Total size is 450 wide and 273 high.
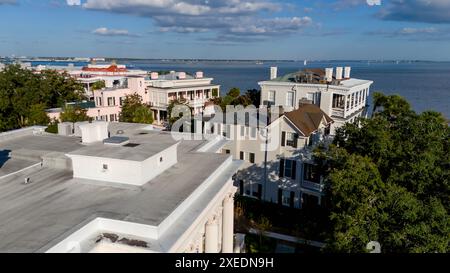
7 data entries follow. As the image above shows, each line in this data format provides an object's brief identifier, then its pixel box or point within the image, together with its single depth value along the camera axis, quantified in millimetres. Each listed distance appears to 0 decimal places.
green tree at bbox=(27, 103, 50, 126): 41344
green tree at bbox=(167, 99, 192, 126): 47869
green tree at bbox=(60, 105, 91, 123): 39438
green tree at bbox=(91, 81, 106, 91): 69000
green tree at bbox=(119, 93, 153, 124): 46500
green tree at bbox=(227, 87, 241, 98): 58644
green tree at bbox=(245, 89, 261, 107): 52275
